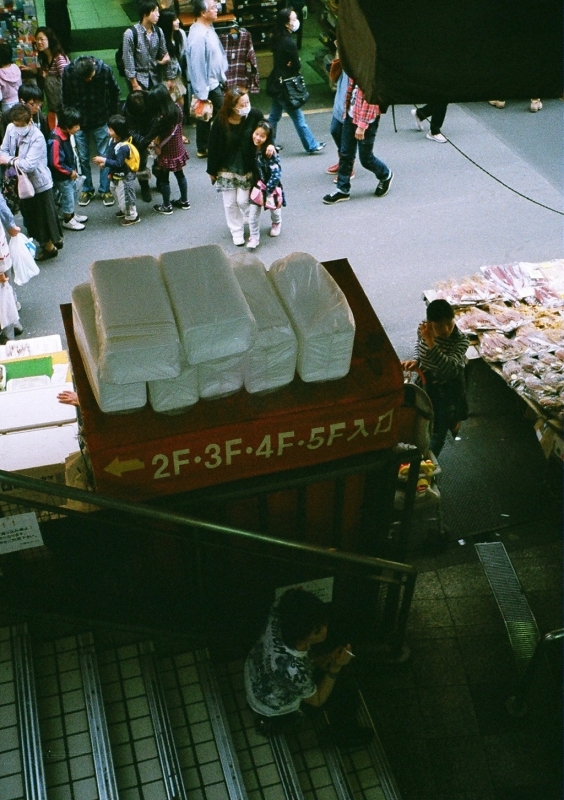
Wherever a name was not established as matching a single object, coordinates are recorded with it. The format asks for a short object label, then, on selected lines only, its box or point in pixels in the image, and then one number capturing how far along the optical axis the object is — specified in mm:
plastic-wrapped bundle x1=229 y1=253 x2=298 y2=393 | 3932
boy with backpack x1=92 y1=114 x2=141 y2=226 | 9203
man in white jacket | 10883
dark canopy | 4613
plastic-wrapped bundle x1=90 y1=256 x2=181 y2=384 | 3658
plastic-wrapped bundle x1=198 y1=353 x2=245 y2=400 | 3936
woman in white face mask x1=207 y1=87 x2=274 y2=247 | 8711
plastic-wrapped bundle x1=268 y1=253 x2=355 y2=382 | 3994
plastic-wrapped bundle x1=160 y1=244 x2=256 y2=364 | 3748
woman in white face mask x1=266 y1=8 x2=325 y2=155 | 10719
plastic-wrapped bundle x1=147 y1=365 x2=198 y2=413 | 3883
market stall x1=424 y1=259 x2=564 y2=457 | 6508
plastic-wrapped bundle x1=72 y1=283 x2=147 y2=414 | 3818
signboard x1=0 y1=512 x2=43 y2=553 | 3852
